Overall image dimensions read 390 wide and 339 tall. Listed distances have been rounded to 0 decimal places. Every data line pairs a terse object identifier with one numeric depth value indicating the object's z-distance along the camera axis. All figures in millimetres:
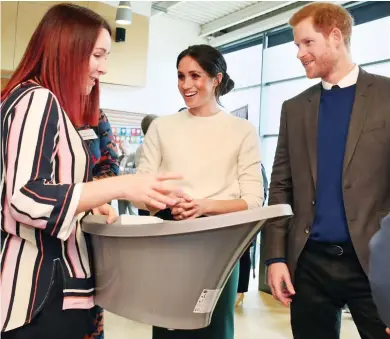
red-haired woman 824
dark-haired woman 1447
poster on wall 5477
